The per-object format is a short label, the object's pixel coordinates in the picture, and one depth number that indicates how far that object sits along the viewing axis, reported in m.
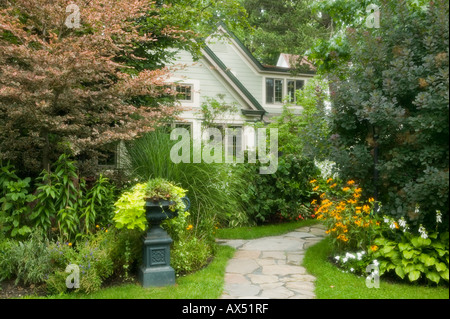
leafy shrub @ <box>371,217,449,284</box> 4.00
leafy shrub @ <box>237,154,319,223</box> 7.98
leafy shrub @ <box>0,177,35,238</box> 4.54
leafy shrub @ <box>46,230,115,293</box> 4.00
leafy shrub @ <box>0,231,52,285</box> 4.12
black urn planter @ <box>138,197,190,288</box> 4.26
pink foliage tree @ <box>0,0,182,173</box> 4.63
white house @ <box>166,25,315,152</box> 13.27
